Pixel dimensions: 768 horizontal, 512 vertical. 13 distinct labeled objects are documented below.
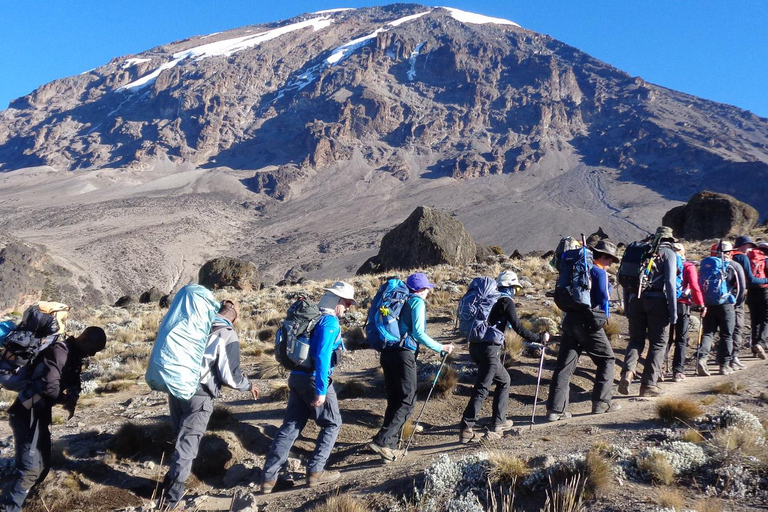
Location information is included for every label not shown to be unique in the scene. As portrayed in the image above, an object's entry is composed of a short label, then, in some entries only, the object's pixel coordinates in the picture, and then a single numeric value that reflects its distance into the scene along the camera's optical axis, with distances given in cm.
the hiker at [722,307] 709
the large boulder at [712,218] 2828
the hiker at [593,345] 539
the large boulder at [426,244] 2270
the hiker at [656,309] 601
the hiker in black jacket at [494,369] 529
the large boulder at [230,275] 2588
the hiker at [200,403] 441
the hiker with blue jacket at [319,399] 454
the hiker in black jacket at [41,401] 433
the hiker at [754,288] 775
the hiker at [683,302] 662
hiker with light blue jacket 504
